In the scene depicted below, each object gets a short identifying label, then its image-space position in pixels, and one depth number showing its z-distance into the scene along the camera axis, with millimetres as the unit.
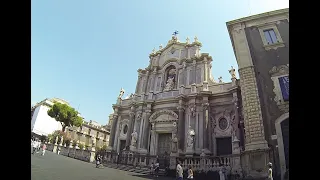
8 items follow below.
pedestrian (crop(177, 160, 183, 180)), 10948
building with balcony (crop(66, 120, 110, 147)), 43031
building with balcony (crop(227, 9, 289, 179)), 11102
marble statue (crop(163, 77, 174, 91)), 24625
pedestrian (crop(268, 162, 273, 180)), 9242
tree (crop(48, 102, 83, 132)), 35094
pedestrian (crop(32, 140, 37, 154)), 19712
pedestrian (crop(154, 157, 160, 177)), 14492
